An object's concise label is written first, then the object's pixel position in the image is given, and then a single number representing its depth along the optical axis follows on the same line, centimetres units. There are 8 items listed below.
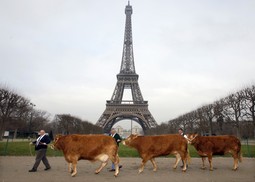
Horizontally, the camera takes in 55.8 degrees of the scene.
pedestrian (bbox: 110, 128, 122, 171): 1194
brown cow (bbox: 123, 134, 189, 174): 1090
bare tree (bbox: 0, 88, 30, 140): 4102
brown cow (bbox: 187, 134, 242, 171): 1145
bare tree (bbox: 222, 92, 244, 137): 4159
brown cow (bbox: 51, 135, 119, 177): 987
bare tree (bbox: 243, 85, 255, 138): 3845
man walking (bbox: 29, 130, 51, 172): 1080
